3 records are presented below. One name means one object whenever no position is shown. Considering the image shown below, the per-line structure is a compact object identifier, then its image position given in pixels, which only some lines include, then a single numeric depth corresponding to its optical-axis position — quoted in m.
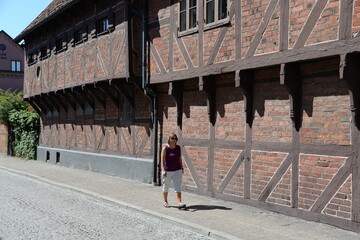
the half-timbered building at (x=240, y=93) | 7.18
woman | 8.93
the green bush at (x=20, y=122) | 22.41
